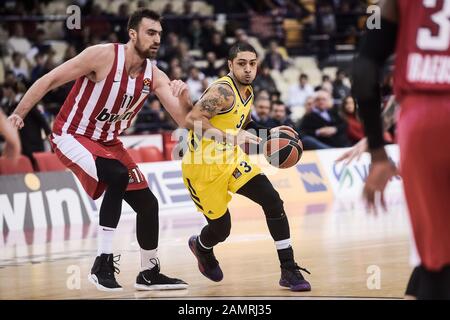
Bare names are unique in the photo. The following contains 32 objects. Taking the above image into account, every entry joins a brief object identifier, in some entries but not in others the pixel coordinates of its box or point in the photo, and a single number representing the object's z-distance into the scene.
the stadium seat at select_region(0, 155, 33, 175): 13.47
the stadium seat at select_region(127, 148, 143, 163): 14.82
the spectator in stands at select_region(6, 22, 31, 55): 18.52
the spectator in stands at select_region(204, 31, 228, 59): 20.50
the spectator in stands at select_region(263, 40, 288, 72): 21.30
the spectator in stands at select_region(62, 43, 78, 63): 16.98
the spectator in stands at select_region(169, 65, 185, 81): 17.58
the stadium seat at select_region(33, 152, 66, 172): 14.09
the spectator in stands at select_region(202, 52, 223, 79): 19.53
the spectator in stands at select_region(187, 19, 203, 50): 20.69
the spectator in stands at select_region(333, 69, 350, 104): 20.39
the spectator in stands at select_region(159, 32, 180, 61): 19.20
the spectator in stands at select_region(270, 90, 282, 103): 17.19
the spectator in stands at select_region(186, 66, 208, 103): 18.27
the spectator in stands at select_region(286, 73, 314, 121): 20.30
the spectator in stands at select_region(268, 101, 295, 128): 15.99
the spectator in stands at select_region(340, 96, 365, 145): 17.08
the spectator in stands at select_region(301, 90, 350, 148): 16.91
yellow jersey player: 7.50
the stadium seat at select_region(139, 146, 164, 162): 15.21
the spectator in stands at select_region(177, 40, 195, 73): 19.12
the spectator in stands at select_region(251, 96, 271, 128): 15.62
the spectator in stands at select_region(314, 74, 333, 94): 19.70
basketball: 7.89
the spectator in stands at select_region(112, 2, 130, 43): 18.81
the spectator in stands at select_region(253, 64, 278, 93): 19.19
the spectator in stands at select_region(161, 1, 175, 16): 20.80
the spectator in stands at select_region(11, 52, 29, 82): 17.32
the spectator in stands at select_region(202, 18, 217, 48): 20.66
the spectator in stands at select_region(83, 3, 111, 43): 19.28
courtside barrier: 12.86
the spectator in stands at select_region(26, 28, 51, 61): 18.12
